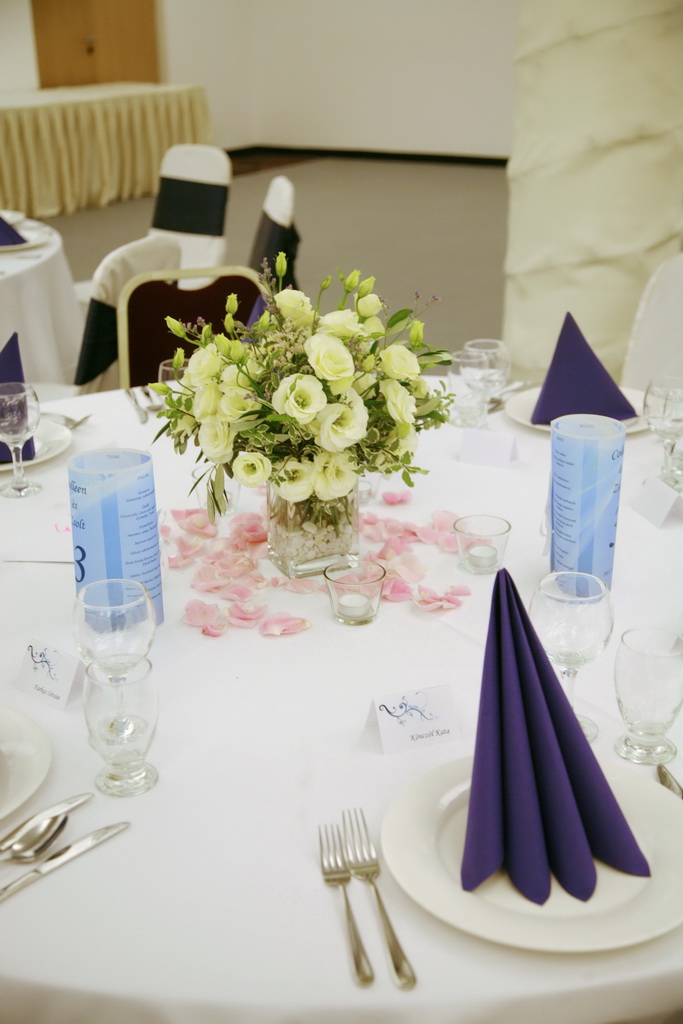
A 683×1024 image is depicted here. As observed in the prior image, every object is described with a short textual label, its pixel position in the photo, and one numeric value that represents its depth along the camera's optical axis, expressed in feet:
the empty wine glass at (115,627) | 3.86
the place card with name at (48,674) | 4.12
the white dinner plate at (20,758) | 3.53
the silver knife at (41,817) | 3.34
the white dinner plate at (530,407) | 6.89
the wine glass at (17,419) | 6.02
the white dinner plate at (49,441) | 6.45
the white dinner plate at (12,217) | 14.93
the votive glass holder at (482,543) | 5.17
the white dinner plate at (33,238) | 13.17
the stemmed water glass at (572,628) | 3.90
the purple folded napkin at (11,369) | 6.42
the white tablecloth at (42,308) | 12.06
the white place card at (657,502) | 5.63
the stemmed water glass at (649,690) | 3.64
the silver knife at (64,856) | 3.17
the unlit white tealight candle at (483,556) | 5.19
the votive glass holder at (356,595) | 4.72
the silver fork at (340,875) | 2.88
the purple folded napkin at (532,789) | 3.09
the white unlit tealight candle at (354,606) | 4.75
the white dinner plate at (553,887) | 2.91
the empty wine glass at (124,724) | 3.44
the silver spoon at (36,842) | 3.30
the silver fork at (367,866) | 2.87
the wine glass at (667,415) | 6.10
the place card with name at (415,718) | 3.86
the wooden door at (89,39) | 36.50
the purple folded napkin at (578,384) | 6.57
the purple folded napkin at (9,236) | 13.20
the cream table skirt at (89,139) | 30.01
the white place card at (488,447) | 6.49
